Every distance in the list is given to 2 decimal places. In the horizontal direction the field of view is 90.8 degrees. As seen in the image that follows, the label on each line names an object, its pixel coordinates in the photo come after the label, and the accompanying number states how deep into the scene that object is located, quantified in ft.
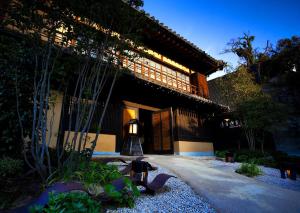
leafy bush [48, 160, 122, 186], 7.76
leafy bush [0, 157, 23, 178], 8.01
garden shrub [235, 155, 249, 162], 23.13
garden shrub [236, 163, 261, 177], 14.95
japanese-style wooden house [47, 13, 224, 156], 20.72
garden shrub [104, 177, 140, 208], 6.55
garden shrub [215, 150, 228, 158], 28.15
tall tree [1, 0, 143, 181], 8.89
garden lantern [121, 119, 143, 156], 19.46
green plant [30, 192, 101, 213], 5.28
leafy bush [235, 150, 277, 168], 21.20
